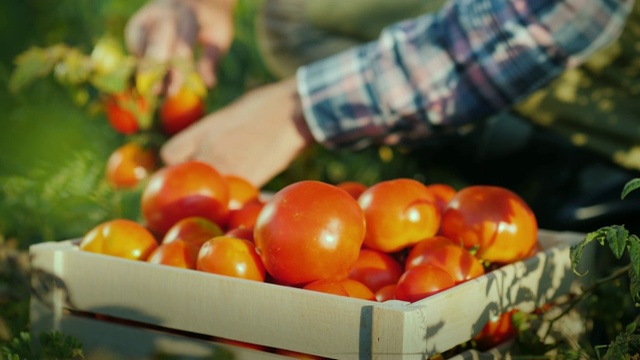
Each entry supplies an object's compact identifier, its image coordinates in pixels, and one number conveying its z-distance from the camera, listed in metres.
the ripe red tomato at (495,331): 1.27
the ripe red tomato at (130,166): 1.70
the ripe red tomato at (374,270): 1.26
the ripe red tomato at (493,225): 1.28
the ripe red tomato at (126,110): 1.72
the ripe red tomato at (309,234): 1.21
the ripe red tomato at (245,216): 1.36
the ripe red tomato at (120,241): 1.31
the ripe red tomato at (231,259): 1.23
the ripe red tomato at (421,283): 1.20
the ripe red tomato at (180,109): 1.73
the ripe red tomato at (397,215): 1.27
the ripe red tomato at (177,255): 1.26
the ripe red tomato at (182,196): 1.37
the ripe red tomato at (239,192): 1.43
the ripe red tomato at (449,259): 1.24
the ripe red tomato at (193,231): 1.31
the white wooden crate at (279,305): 1.15
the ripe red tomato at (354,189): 1.39
